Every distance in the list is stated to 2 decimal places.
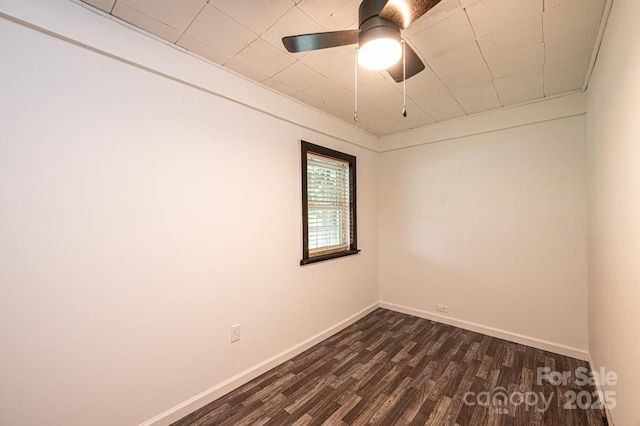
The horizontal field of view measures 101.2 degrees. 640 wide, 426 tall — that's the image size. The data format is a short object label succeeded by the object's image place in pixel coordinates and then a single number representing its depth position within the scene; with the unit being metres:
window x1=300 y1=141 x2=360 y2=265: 2.83
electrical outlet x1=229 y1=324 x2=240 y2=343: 2.16
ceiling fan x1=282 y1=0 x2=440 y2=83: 1.18
